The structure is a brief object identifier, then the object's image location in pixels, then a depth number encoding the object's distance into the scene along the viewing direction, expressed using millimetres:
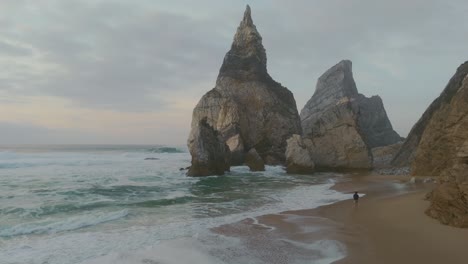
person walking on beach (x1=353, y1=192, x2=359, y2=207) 19250
